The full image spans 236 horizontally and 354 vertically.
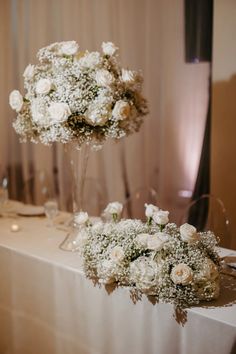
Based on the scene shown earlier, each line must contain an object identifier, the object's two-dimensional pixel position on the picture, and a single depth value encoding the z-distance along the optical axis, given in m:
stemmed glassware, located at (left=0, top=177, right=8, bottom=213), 2.70
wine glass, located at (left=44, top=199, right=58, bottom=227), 2.40
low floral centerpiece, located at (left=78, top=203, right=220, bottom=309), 1.38
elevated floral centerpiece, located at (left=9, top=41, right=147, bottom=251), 1.76
